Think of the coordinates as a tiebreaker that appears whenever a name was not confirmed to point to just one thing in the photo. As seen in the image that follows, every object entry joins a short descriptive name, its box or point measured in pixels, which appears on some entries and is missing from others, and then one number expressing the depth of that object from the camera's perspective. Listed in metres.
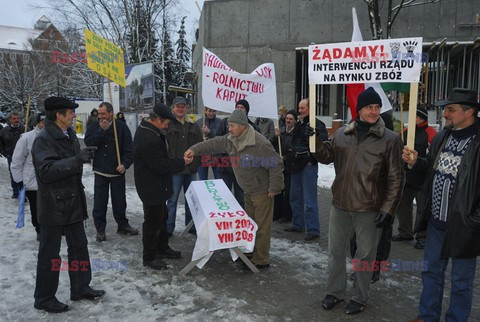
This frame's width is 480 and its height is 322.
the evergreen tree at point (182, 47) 50.46
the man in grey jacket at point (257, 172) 4.93
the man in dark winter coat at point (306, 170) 6.18
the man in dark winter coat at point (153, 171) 4.75
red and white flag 4.76
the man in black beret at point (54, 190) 3.74
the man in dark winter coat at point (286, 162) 6.83
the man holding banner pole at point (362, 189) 3.71
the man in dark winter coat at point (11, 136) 9.34
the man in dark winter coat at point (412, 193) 6.03
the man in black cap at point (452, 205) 3.16
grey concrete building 15.72
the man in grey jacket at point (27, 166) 6.32
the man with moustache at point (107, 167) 6.25
